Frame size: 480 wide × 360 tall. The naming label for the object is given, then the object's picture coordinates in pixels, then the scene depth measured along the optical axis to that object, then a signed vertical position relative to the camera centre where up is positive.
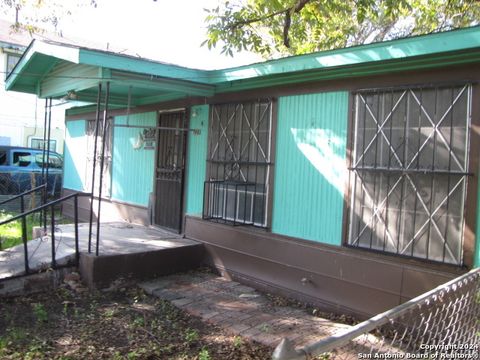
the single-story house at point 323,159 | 4.02 +0.05
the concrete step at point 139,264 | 5.44 -1.45
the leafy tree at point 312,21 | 8.26 +3.12
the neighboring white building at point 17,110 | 19.03 +1.61
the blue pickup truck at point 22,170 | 11.80 -0.68
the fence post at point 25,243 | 5.17 -1.13
